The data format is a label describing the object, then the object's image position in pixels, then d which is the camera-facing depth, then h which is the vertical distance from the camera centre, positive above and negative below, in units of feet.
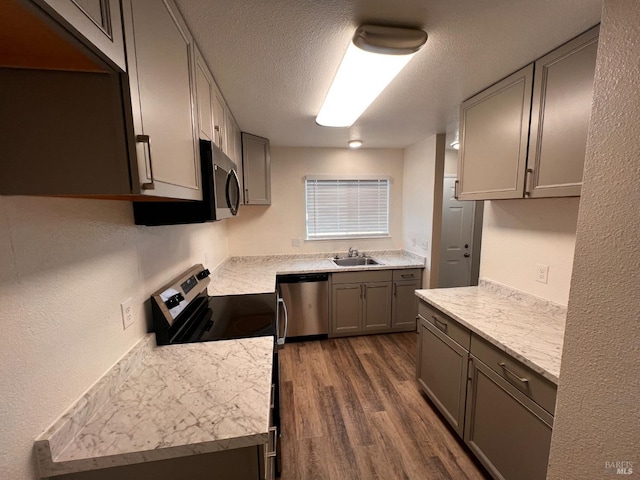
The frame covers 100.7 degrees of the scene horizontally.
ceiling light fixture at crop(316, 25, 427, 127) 3.74 +2.34
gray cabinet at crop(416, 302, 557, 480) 3.88 -3.35
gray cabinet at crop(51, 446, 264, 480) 2.52 -2.53
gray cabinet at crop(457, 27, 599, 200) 4.03 +1.46
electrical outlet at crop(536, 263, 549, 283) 5.52 -1.36
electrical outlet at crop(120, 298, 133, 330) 3.59 -1.40
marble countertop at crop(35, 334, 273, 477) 2.43 -2.19
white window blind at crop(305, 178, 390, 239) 11.56 +0.11
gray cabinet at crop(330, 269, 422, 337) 10.00 -3.53
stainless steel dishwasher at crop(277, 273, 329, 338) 9.73 -3.40
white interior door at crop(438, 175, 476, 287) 11.82 -1.40
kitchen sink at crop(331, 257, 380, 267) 11.37 -2.21
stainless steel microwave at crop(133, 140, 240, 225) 3.96 +0.07
